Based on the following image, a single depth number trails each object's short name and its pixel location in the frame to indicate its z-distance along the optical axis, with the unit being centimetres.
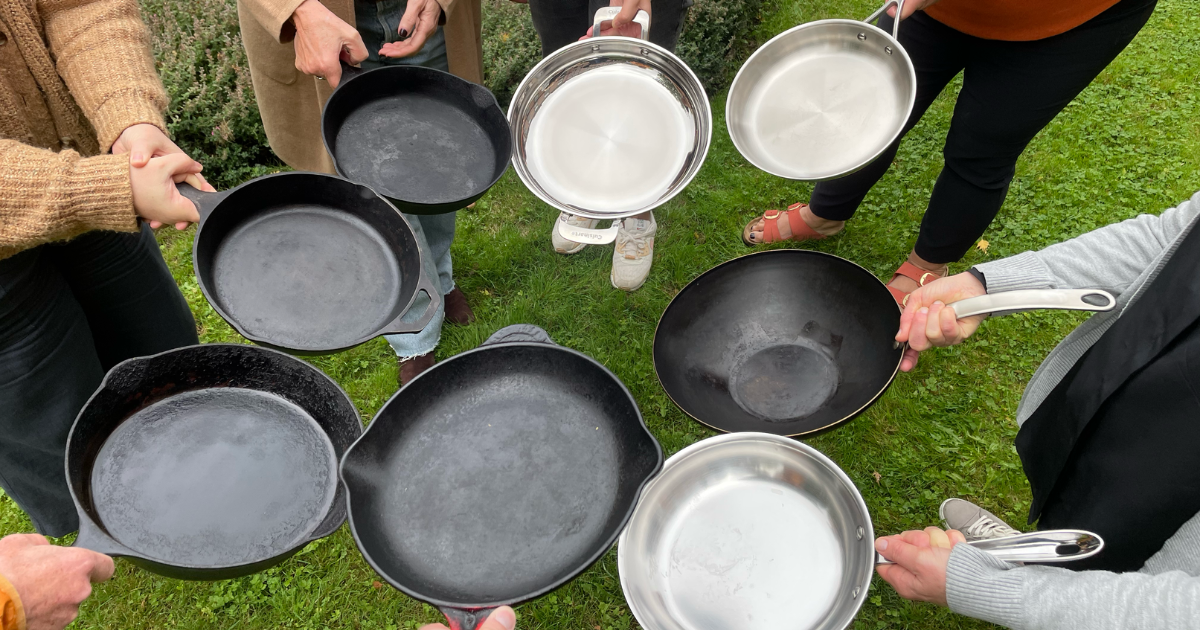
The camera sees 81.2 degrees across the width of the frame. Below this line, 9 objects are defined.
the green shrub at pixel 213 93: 339
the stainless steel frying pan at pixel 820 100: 200
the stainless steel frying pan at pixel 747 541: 167
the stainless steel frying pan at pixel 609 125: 201
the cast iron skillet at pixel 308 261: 149
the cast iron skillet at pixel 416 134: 180
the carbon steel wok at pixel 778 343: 195
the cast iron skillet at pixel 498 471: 142
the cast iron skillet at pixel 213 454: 139
